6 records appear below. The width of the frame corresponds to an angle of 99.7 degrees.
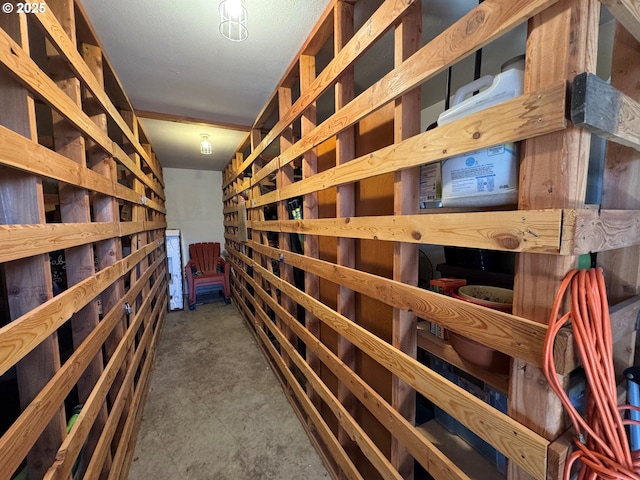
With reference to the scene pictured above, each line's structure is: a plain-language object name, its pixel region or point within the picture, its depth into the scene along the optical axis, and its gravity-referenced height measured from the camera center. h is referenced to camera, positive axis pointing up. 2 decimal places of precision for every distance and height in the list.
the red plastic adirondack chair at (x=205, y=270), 4.62 -0.95
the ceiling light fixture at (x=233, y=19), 1.13 +0.89
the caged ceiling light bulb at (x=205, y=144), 3.21 +0.90
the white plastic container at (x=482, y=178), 0.69 +0.12
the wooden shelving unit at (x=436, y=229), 0.58 -0.03
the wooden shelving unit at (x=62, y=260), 0.77 -0.17
